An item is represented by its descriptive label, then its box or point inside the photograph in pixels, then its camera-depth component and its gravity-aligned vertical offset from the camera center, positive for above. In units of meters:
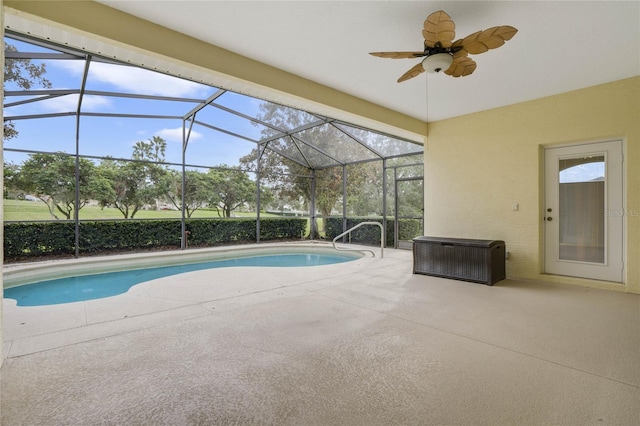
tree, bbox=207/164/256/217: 9.45 +0.77
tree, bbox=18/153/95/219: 6.80 +0.77
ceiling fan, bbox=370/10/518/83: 2.31 +1.40
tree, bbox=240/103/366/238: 8.63 +1.36
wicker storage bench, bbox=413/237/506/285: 4.50 -0.76
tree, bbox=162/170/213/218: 8.73 +0.70
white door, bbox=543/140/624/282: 4.28 +0.00
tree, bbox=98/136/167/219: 7.86 +0.97
